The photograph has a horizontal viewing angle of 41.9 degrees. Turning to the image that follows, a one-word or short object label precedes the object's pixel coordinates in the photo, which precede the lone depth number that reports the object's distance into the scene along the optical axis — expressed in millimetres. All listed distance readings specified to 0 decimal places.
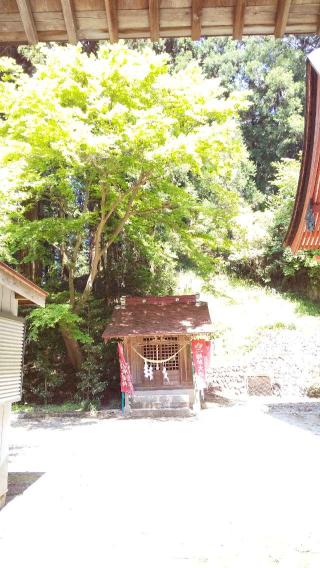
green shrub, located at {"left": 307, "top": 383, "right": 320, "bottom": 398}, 16453
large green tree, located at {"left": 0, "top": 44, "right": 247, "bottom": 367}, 10922
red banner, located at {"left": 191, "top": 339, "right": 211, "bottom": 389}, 13617
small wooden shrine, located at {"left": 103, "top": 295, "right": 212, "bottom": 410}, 14656
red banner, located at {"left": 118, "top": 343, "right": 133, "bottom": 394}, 13891
